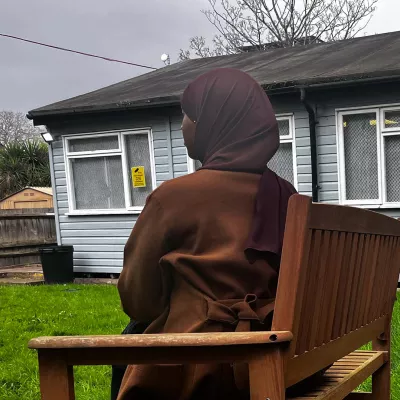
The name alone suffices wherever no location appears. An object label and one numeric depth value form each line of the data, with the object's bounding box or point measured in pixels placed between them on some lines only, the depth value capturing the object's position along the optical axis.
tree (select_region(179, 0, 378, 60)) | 24.42
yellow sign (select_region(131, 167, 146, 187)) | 10.03
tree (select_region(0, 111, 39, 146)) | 38.38
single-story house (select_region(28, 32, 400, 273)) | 8.30
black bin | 9.98
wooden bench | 1.54
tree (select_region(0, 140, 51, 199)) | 20.42
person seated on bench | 1.81
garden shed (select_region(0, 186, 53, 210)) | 19.47
